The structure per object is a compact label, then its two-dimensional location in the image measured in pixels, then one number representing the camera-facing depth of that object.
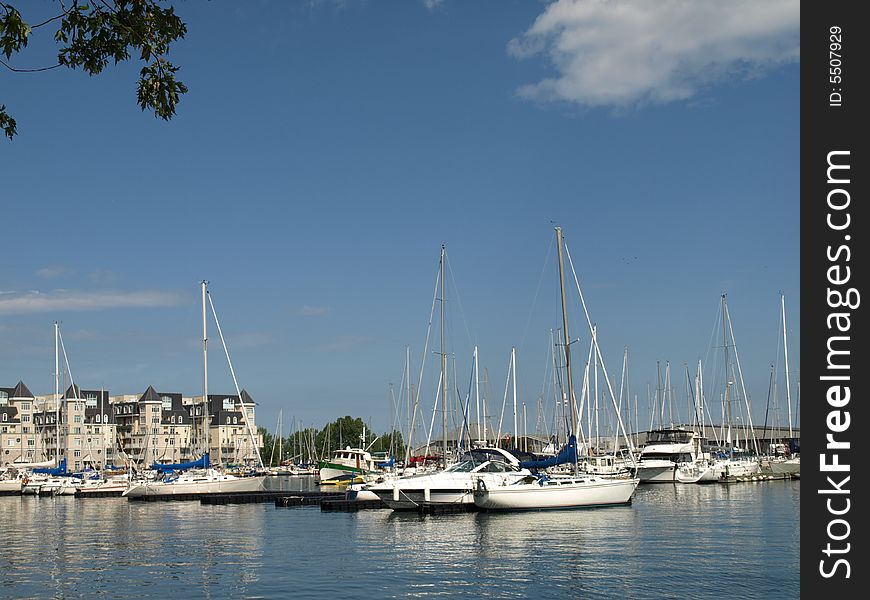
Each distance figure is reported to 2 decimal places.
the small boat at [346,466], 105.19
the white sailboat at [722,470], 90.00
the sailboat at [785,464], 95.44
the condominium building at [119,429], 175.38
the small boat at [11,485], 104.25
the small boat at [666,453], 92.31
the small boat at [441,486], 56.94
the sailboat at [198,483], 81.50
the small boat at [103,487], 91.75
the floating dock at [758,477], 90.50
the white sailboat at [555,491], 53.78
